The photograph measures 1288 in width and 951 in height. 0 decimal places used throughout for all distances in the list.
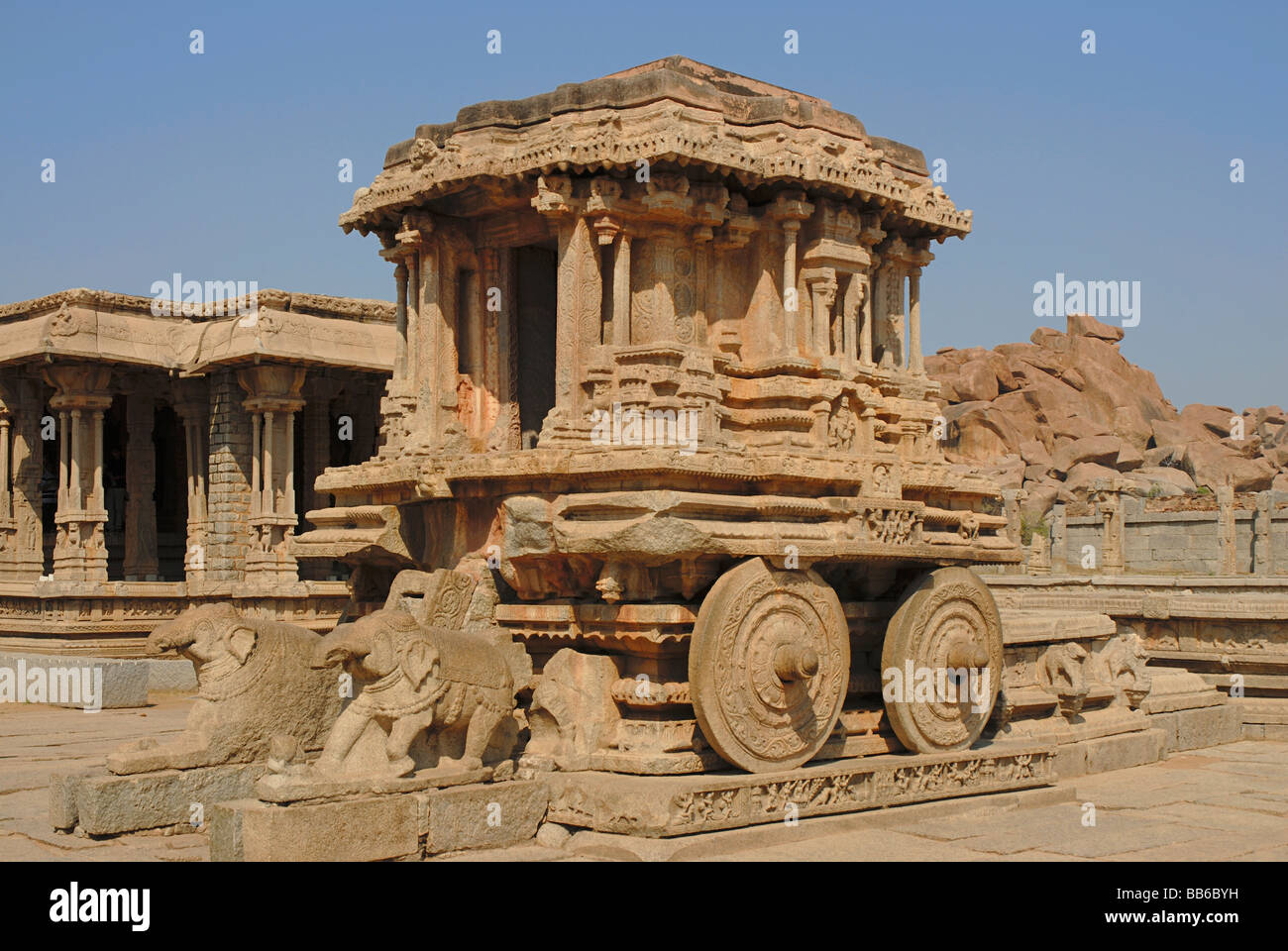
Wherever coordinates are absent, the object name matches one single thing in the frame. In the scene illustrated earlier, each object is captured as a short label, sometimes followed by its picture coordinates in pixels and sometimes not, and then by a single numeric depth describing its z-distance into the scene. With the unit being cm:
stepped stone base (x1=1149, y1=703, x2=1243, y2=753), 1312
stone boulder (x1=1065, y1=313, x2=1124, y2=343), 6925
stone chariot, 898
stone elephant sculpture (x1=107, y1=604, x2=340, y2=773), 891
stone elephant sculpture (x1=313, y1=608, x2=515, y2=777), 805
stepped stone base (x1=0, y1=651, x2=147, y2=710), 1616
